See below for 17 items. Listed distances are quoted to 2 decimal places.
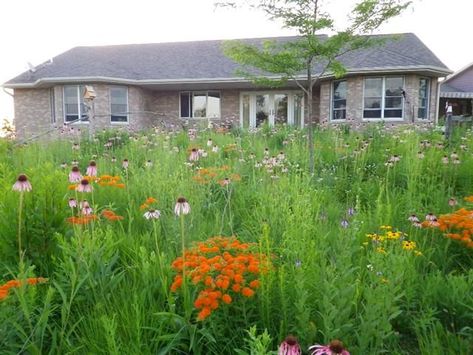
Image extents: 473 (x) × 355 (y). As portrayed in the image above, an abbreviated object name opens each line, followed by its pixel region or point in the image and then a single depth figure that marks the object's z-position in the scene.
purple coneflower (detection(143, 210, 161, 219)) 2.94
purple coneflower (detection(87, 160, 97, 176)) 2.96
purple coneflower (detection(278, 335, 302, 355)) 1.29
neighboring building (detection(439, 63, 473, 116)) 26.17
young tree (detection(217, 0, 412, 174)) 5.81
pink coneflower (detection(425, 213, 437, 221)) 3.26
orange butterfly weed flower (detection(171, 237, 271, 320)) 2.01
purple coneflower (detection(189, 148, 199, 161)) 3.26
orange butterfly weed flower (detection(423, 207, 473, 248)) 3.00
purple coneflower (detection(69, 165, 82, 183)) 2.65
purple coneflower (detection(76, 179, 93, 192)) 2.60
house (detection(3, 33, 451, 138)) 16.41
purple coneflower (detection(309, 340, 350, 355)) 1.25
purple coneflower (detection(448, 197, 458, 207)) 3.83
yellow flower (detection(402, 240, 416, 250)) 2.80
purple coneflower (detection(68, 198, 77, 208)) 2.96
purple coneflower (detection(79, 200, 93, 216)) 2.81
